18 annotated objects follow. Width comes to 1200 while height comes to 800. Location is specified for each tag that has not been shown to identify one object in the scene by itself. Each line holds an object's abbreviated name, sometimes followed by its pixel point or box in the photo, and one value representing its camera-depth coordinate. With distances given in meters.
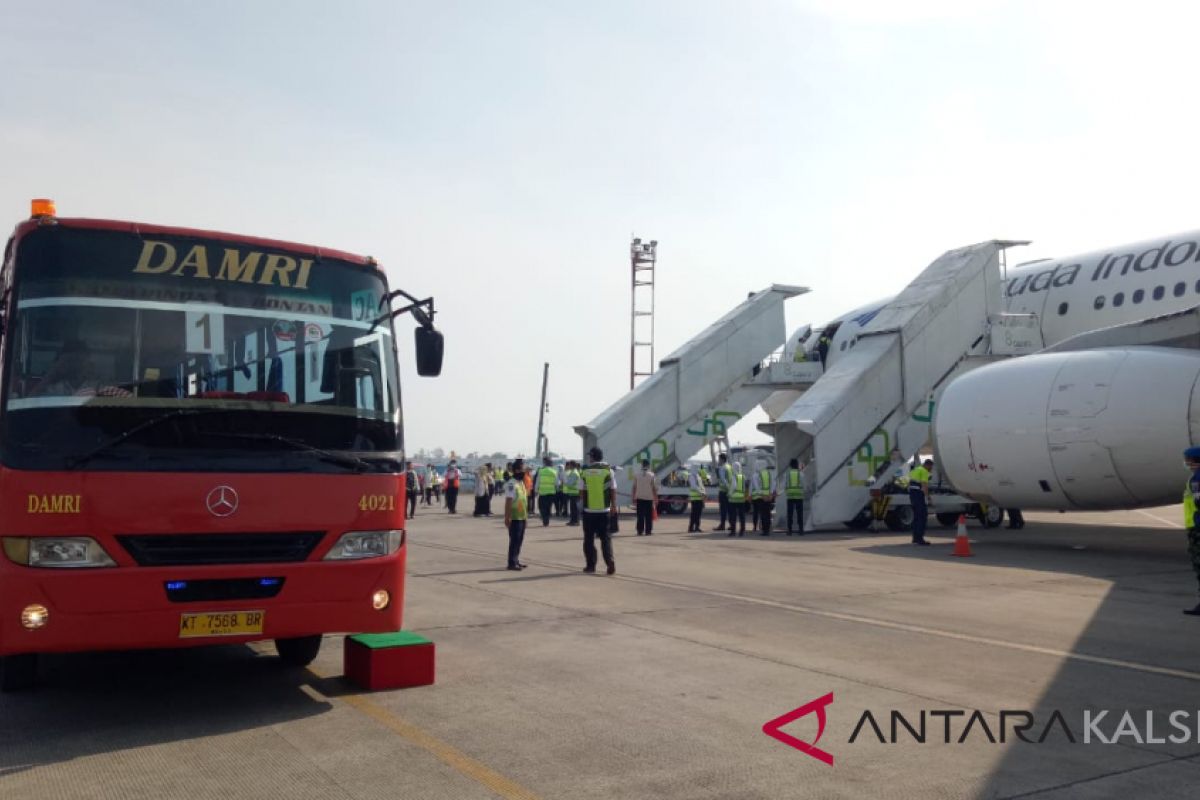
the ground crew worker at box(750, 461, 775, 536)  21.78
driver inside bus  5.86
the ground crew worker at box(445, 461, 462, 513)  31.84
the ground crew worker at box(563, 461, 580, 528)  26.75
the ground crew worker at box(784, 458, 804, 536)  21.30
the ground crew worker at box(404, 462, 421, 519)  28.84
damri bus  5.66
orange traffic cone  16.09
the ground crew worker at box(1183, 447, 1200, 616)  10.09
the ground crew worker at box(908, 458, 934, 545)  18.38
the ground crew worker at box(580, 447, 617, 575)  13.80
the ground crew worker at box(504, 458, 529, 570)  14.10
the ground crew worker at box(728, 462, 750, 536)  21.88
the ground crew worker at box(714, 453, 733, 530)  22.61
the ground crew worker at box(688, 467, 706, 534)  22.73
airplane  14.54
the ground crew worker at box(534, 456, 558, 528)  25.86
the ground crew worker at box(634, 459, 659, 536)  21.89
